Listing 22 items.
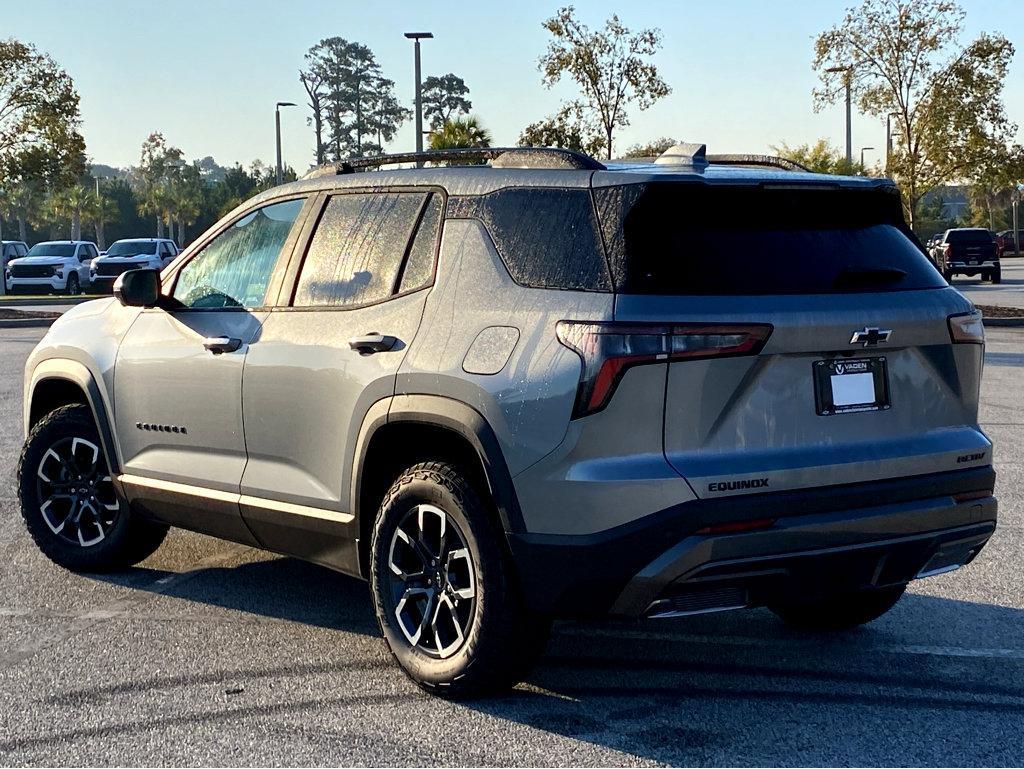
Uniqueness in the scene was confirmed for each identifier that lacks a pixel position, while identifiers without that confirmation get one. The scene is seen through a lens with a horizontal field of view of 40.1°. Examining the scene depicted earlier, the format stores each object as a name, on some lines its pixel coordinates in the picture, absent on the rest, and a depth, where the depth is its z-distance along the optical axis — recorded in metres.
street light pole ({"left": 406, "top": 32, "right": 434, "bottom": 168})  33.50
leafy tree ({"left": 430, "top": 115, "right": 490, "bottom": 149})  35.94
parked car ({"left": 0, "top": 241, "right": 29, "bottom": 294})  50.94
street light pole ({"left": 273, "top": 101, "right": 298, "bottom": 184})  53.34
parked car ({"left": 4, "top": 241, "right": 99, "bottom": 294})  44.81
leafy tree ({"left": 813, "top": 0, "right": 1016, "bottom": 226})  28.23
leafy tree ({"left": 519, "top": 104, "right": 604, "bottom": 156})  34.22
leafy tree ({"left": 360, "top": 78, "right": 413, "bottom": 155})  105.56
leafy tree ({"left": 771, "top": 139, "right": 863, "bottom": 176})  54.88
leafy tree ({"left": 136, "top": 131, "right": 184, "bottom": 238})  108.06
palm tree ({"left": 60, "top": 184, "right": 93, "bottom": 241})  96.81
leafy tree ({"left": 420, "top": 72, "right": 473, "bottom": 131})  103.38
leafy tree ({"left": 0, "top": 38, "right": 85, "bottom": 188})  36.47
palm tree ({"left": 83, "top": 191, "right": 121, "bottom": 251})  101.19
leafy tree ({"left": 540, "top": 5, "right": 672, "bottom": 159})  33.88
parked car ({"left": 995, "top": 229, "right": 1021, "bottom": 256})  76.94
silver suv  4.22
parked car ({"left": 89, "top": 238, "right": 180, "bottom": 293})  42.62
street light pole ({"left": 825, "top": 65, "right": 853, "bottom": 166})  29.12
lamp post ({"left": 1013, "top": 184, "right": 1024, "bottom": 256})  76.94
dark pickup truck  42.75
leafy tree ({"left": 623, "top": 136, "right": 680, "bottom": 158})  47.26
